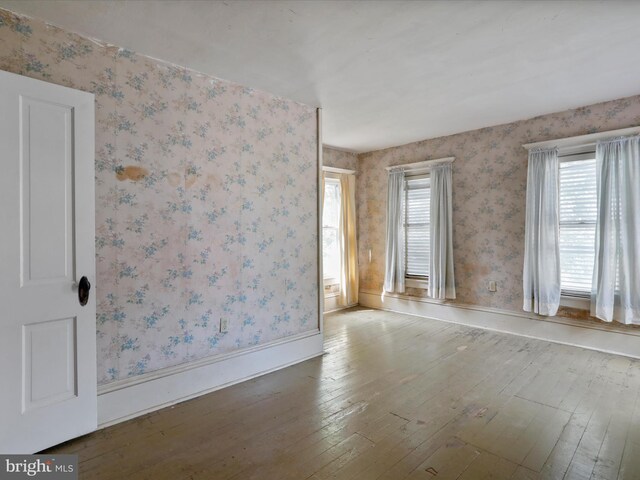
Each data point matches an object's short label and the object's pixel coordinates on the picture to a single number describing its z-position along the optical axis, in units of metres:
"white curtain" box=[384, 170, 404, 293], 5.35
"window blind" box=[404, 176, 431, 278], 5.16
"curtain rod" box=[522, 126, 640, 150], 3.45
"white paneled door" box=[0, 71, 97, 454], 1.87
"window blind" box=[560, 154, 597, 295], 3.73
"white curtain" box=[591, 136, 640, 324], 3.39
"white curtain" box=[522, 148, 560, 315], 3.88
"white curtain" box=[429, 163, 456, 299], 4.77
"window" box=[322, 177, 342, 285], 5.66
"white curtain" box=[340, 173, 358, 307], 5.73
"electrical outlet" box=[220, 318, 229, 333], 2.91
